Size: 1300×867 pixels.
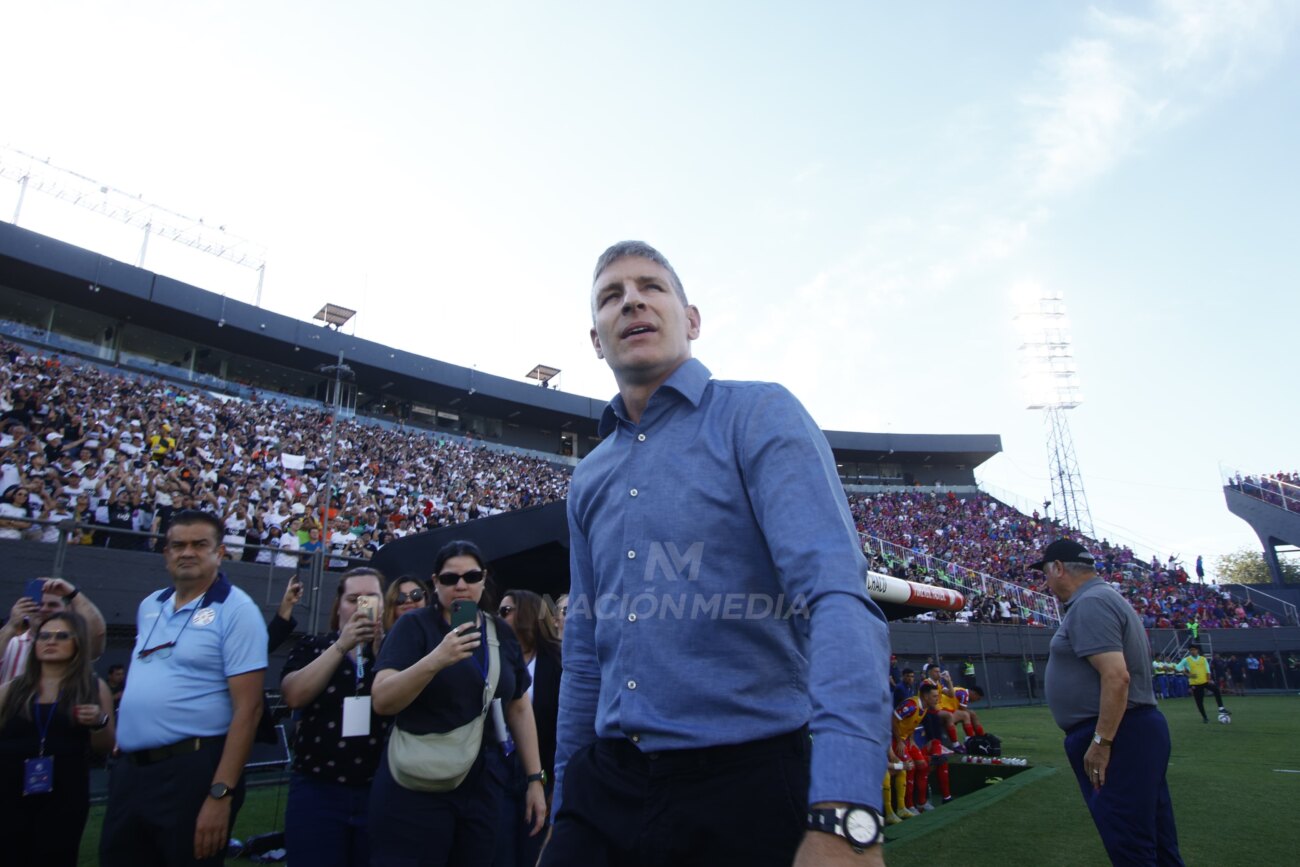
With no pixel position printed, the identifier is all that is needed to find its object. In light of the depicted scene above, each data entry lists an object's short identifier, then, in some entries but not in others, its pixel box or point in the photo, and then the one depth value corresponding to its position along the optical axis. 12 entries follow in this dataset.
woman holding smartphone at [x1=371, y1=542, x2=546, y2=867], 3.55
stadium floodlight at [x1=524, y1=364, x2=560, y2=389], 50.48
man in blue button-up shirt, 1.27
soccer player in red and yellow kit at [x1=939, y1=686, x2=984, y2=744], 11.79
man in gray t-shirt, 3.80
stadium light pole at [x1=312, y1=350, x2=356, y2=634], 9.35
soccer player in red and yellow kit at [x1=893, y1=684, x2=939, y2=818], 8.83
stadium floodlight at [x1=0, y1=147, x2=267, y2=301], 30.81
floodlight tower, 52.71
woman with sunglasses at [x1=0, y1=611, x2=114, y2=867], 3.99
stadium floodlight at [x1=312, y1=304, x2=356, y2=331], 40.82
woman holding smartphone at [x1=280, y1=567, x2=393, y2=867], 3.95
